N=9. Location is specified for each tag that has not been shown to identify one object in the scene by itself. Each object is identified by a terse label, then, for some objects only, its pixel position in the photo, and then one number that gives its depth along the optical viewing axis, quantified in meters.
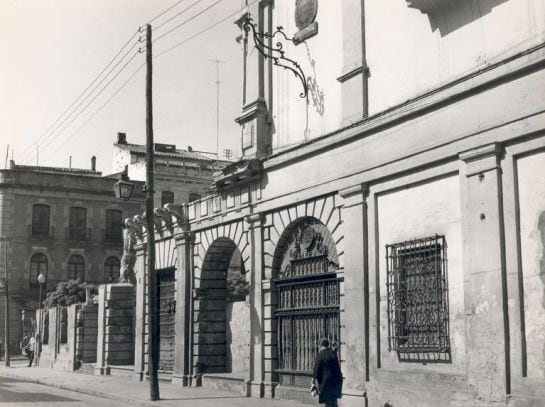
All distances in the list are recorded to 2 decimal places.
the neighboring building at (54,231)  48.88
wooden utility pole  17.55
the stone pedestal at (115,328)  27.39
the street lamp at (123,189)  19.14
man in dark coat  13.03
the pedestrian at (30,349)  35.81
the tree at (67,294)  44.41
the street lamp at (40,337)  35.87
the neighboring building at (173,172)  51.38
